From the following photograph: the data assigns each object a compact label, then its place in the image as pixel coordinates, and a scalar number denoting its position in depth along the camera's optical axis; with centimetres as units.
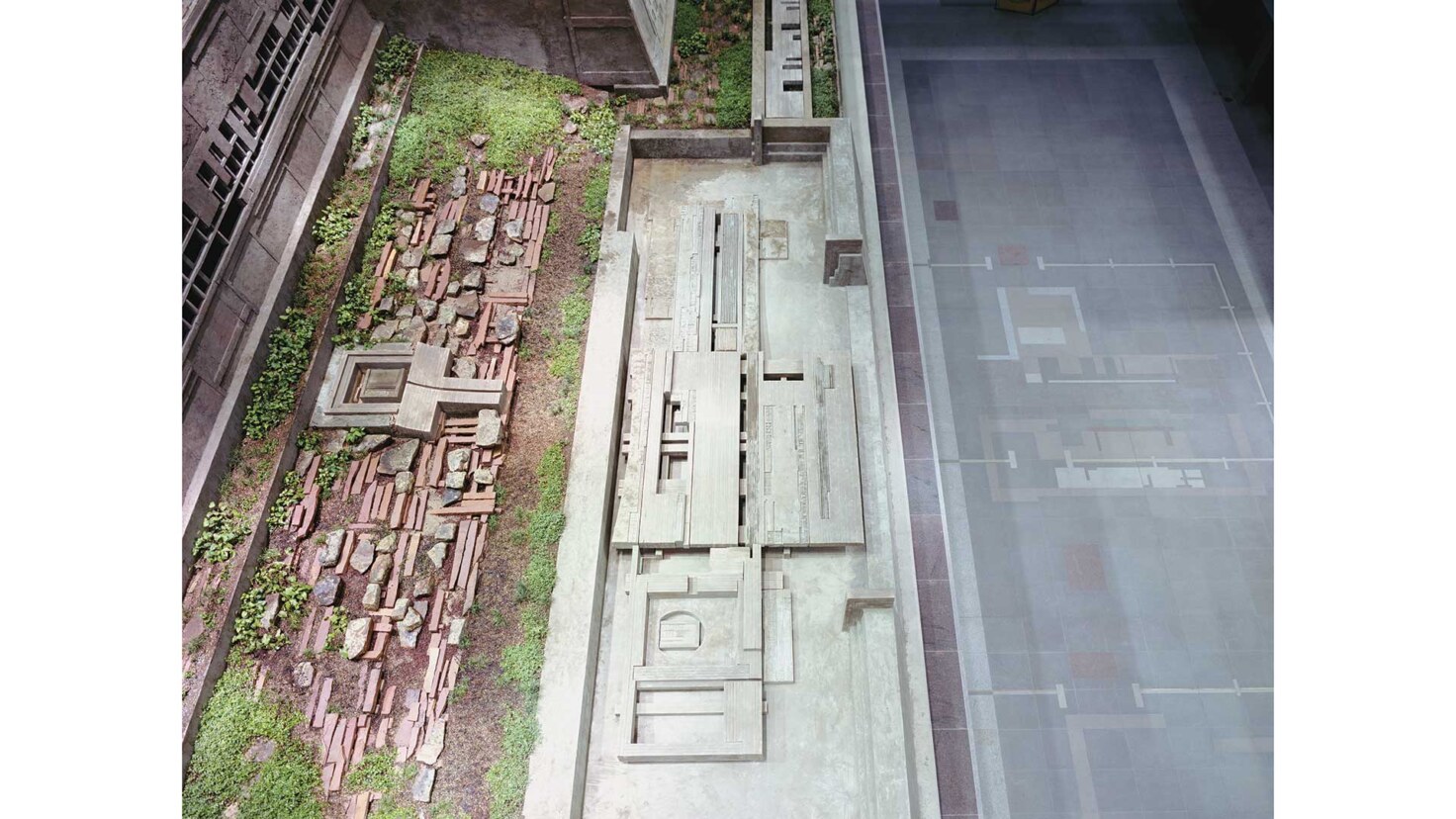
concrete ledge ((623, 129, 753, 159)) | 1120
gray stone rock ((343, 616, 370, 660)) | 764
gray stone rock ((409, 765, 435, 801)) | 701
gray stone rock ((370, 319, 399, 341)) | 951
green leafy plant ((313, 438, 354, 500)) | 854
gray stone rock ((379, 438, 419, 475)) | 864
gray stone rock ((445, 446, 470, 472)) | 859
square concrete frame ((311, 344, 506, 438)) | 883
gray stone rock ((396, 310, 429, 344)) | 946
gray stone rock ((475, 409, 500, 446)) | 870
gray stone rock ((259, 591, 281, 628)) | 777
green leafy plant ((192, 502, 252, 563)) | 792
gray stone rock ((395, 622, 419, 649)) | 772
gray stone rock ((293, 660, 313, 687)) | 754
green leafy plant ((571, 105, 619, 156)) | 1123
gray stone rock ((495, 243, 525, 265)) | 1010
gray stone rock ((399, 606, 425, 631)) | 778
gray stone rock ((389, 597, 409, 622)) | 785
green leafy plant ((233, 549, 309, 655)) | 771
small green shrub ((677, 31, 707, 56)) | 1225
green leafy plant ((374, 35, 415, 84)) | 1141
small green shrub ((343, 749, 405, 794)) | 708
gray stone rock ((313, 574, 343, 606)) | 788
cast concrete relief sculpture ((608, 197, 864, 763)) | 746
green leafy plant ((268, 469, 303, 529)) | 827
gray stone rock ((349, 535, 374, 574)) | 809
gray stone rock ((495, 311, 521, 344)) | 939
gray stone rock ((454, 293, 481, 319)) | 964
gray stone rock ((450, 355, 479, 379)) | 915
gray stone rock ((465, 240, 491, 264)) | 1004
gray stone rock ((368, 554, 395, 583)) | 802
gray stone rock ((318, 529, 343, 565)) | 809
